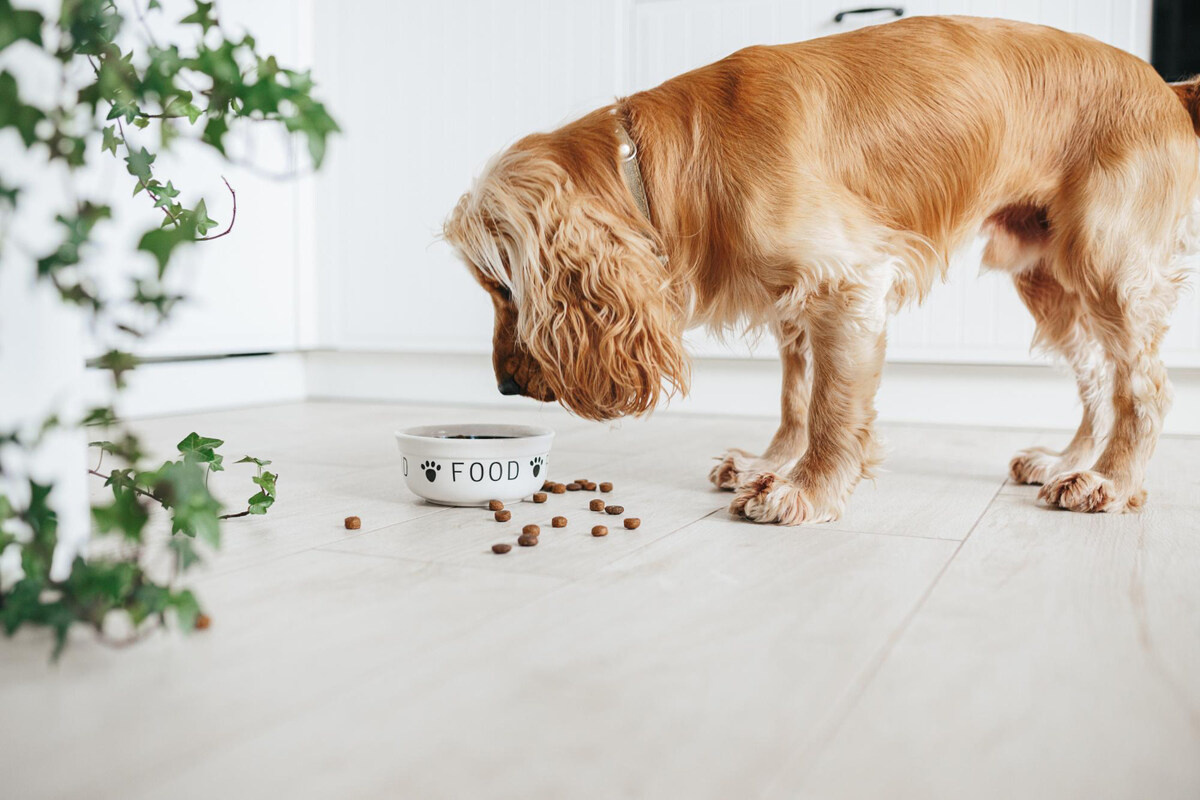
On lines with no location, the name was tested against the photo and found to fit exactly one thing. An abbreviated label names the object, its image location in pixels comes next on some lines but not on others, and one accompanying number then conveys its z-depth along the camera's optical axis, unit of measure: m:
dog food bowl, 1.77
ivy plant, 0.91
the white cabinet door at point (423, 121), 3.56
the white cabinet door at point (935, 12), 2.93
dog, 1.80
